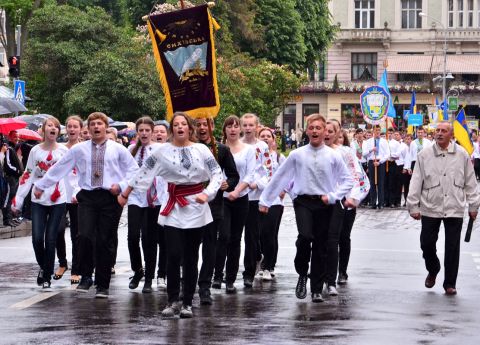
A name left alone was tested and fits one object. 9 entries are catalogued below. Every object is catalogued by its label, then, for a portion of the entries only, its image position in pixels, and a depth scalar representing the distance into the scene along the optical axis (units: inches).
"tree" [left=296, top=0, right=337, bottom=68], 2974.9
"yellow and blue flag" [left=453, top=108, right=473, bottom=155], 1188.6
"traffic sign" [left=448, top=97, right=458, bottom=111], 2522.1
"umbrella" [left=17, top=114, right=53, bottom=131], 1203.2
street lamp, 2871.6
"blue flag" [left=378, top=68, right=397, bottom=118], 1480.1
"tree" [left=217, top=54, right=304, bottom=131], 1987.0
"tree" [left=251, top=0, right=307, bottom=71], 2677.2
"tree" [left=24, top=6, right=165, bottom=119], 1738.4
